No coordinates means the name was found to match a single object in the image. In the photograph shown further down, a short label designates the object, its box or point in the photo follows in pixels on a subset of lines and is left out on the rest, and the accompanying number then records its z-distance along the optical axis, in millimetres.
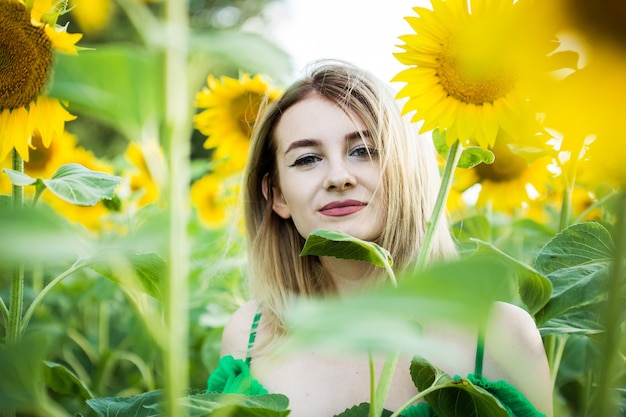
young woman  1122
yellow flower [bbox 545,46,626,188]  415
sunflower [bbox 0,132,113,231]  1882
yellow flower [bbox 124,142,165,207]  2281
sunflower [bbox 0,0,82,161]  812
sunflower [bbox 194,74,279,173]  1773
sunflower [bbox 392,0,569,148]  785
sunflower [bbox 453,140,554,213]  1575
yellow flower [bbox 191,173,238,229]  2508
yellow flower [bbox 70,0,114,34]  544
